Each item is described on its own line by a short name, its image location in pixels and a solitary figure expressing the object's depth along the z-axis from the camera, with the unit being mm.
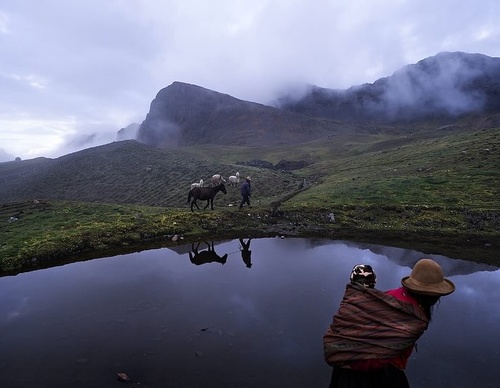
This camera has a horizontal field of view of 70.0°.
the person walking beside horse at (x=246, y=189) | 30031
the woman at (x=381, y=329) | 4910
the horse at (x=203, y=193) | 30484
